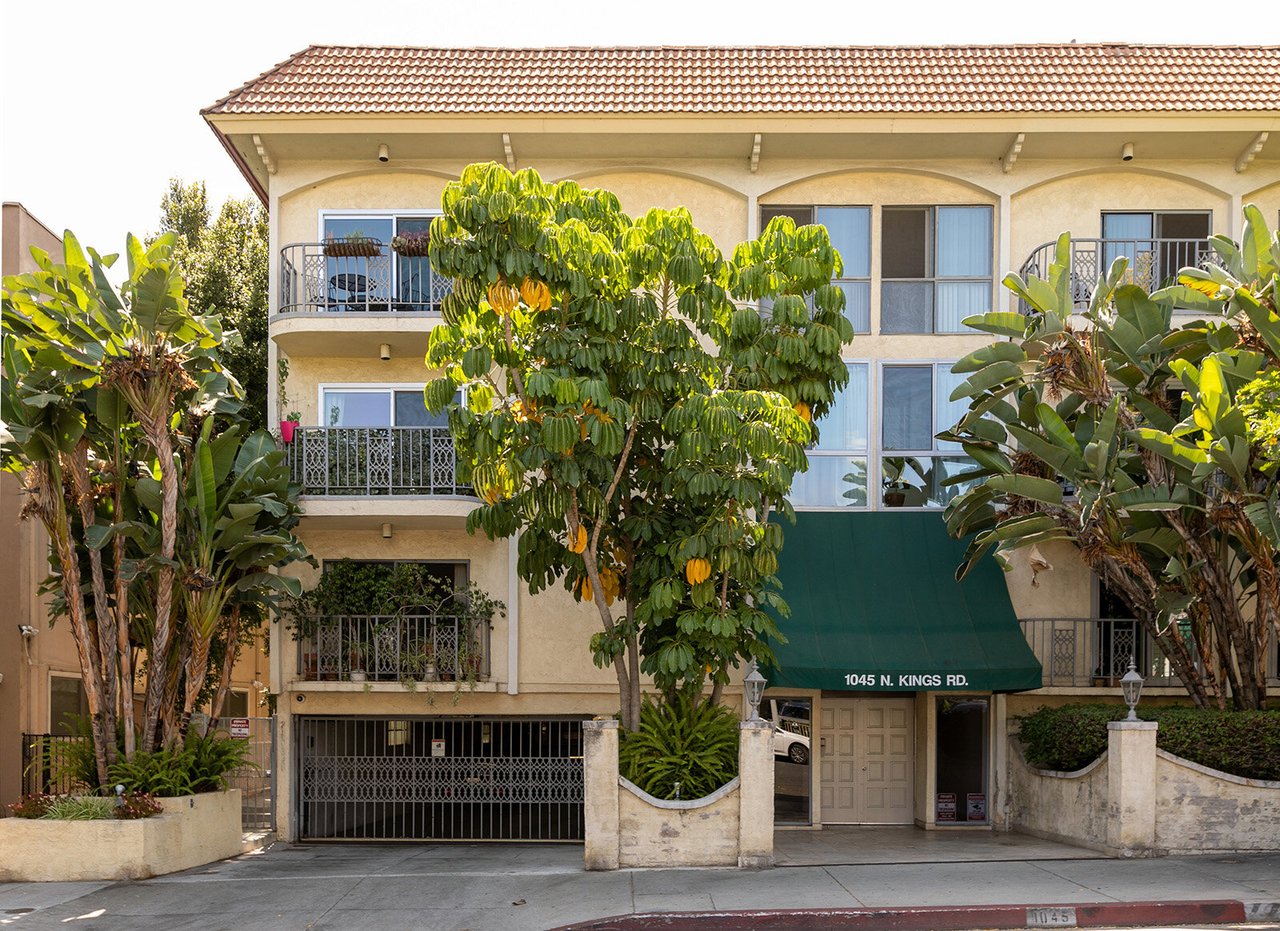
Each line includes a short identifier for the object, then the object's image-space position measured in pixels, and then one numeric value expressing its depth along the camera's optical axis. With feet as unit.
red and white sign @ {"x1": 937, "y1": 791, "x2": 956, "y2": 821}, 61.00
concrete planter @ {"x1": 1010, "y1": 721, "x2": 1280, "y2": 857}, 47.70
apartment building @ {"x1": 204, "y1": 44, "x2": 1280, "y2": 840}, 58.90
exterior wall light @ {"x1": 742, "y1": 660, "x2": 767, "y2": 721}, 48.14
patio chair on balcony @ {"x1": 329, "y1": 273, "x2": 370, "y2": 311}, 60.70
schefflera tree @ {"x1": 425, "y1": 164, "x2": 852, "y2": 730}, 44.65
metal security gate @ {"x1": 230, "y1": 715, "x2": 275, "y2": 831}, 61.11
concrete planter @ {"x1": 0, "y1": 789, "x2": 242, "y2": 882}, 47.55
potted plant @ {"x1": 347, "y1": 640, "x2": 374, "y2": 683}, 58.70
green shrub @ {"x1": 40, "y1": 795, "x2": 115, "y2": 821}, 48.06
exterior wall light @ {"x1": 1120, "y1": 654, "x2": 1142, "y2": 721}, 47.96
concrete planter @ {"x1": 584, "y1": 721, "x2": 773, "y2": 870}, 46.80
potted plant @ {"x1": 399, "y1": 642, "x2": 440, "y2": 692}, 58.18
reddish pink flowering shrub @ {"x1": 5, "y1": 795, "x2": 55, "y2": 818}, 48.65
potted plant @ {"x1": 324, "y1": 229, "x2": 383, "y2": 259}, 59.77
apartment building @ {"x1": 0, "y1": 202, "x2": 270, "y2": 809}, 64.28
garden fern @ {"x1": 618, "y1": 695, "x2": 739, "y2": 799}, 48.11
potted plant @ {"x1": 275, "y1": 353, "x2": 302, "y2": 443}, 61.46
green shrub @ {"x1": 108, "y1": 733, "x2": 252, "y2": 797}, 50.34
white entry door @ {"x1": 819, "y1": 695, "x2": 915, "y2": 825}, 62.34
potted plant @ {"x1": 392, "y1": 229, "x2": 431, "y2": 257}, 57.82
